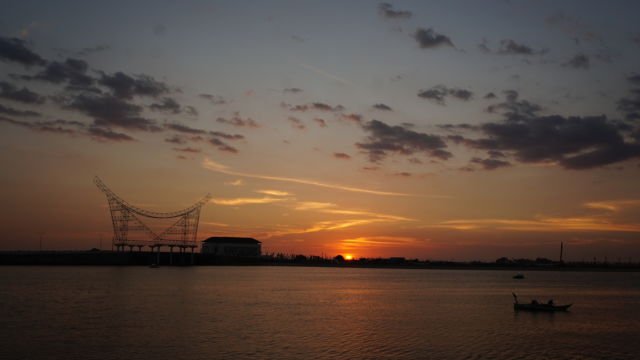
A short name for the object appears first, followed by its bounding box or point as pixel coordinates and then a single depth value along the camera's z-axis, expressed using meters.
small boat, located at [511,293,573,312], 58.00
